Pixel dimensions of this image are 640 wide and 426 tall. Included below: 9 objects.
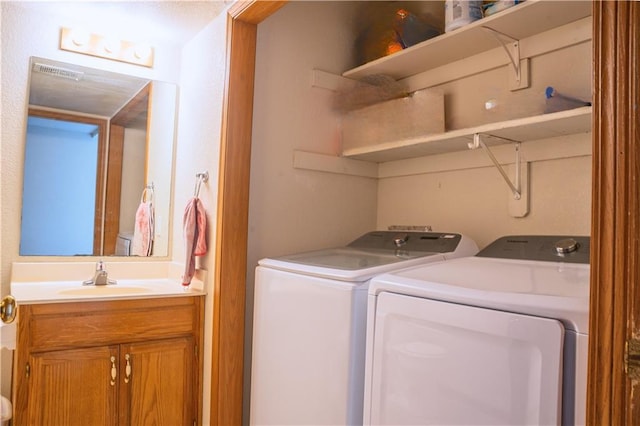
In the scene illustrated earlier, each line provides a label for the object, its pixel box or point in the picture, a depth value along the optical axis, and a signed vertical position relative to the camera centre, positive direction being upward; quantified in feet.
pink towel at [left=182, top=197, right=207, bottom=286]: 6.72 -0.22
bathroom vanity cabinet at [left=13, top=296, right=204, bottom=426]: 5.54 -1.93
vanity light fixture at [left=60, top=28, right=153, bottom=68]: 7.49 +3.06
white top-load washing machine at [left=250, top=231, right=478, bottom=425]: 4.50 -1.13
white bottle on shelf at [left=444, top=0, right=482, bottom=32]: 5.82 +2.92
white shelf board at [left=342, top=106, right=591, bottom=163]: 4.72 +1.22
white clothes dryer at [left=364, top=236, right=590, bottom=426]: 2.88 -0.84
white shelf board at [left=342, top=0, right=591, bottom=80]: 5.07 +2.62
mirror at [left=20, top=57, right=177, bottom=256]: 7.21 +0.99
